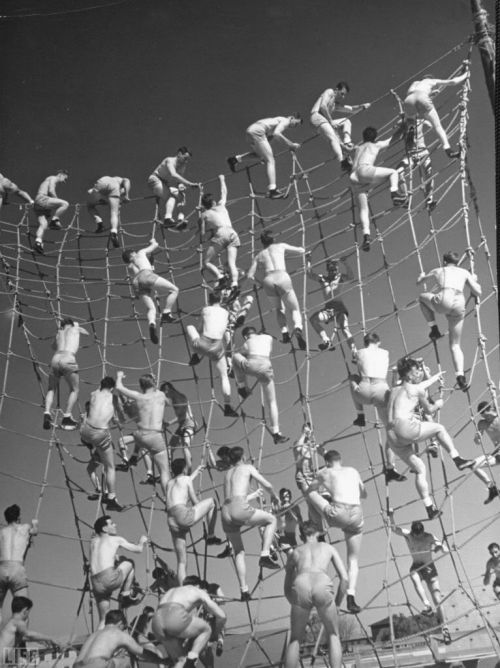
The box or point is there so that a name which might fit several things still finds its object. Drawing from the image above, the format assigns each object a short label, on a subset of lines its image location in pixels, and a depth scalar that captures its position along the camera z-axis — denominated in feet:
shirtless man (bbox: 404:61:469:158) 27.53
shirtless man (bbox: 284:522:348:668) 18.38
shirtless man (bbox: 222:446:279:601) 22.12
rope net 23.27
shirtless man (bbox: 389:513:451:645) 23.58
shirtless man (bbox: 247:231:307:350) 28.04
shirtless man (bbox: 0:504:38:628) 23.95
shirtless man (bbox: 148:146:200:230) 36.35
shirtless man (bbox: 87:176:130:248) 36.86
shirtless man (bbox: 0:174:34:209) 37.19
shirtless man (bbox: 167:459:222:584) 23.17
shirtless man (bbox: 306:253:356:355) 29.48
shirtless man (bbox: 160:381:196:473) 29.71
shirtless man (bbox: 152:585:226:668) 19.26
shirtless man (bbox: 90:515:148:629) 23.32
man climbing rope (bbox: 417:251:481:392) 23.13
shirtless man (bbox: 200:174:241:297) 31.35
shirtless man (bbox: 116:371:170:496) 27.12
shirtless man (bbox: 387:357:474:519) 21.33
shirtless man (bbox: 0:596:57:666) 21.59
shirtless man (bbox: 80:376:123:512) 28.17
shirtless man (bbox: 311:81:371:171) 31.94
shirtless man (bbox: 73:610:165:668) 18.31
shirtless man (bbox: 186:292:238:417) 27.76
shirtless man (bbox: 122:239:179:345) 31.04
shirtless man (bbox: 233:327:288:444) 26.58
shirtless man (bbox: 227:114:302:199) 33.73
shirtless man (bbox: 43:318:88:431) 30.71
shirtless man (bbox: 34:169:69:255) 37.01
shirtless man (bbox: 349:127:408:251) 27.78
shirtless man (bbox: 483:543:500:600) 25.40
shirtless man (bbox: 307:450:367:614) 20.94
